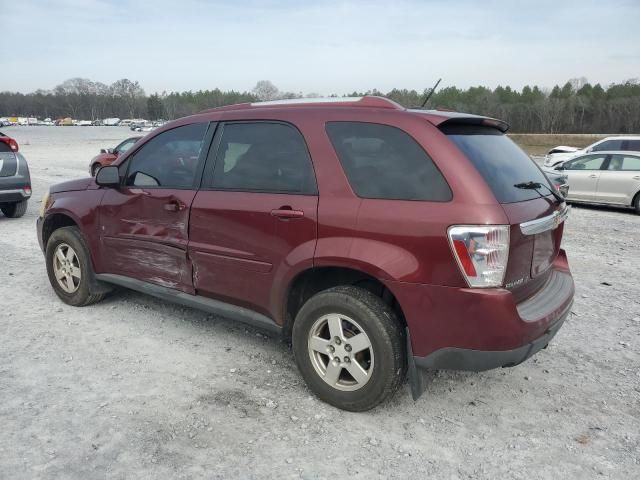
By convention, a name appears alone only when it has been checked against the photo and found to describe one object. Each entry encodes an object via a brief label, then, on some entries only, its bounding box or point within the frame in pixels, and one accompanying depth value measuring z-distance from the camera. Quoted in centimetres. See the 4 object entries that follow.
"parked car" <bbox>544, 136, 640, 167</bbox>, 1812
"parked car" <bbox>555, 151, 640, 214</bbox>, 1207
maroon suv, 275
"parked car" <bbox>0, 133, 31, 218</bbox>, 902
